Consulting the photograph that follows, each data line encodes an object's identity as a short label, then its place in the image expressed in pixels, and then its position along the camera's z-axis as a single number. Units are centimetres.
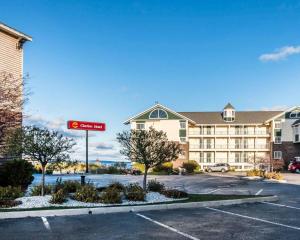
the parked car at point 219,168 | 3947
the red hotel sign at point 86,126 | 1222
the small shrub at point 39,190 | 1035
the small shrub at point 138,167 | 3174
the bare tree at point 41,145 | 1031
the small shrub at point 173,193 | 1081
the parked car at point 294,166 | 3409
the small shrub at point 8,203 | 885
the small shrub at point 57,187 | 1056
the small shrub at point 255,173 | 2475
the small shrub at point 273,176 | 2227
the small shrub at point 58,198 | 924
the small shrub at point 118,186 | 1143
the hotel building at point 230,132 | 4048
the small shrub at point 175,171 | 2989
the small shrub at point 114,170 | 3112
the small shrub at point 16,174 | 1260
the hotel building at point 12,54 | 1465
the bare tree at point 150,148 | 1170
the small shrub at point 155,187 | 1160
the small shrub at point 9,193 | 938
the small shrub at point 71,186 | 1074
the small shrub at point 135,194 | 1004
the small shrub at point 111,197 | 959
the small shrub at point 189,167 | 3113
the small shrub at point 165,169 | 3053
